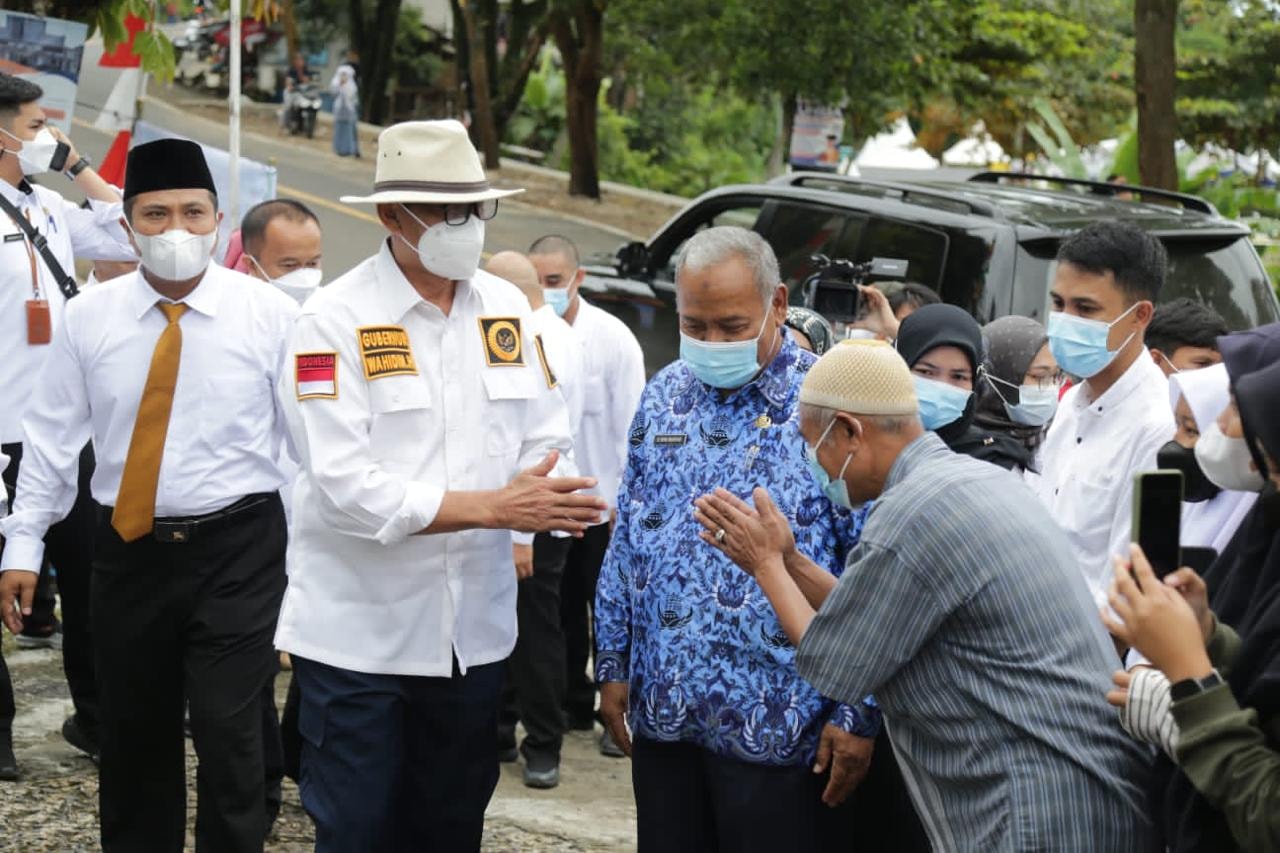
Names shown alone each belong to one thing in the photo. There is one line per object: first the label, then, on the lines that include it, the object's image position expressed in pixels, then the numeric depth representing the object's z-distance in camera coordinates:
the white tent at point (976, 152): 31.48
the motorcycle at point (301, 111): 31.61
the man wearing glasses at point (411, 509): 3.99
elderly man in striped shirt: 3.06
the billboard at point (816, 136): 19.78
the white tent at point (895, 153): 36.22
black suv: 7.13
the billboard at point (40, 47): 8.50
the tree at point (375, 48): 35.56
